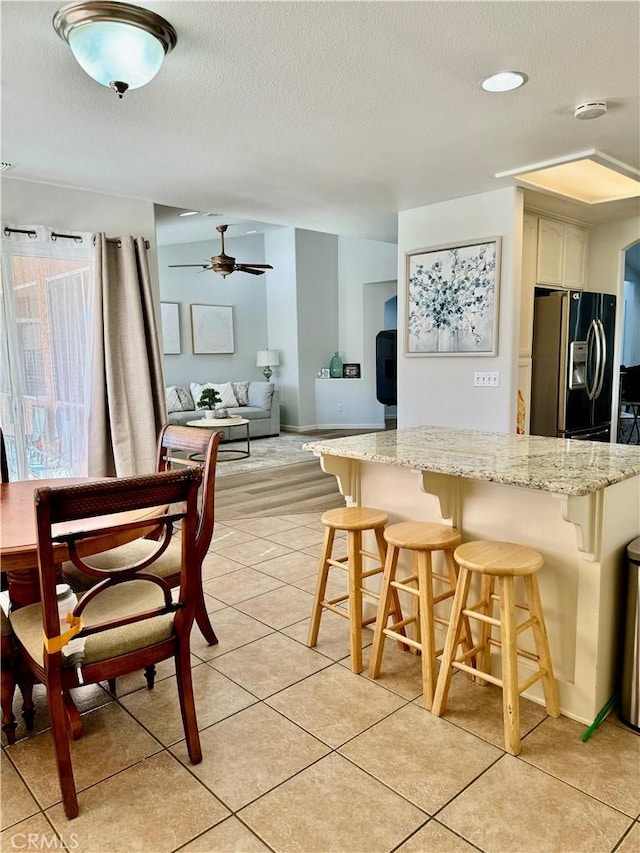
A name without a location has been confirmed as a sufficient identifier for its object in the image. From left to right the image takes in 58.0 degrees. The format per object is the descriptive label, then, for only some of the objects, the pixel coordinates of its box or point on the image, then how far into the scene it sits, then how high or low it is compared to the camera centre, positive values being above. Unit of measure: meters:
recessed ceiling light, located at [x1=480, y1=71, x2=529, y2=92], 2.34 +1.14
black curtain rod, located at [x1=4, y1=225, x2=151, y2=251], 3.65 +0.88
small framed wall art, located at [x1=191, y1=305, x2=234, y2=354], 8.91 +0.56
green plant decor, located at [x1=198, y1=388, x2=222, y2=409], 7.31 -0.44
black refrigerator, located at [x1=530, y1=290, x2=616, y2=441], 4.42 -0.04
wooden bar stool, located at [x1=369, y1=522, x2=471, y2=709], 2.11 -0.86
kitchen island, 1.89 -0.57
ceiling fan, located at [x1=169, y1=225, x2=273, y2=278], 6.27 +1.08
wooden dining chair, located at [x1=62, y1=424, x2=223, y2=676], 2.34 -0.79
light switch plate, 4.23 -0.14
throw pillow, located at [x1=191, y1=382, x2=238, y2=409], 8.56 -0.43
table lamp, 9.15 +0.08
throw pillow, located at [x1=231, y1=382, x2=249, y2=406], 8.84 -0.43
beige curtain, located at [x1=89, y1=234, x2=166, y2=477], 4.07 +0.00
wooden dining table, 1.76 -0.56
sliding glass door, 3.72 +0.10
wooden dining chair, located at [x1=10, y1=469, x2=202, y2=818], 1.50 -0.78
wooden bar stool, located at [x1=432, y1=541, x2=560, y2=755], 1.86 -0.89
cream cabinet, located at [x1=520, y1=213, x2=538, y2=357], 4.41 +0.60
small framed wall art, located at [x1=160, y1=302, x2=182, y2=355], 8.56 +0.56
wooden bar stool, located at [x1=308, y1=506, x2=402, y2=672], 2.36 -0.85
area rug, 6.57 -1.15
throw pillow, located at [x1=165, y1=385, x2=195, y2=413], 8.25 -0.50
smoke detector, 2.61 +1.12
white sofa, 8.33 -0.56
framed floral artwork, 4.14 +0.46
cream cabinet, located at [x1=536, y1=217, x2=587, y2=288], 4.63 +0.87
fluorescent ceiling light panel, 3.53 +1.26
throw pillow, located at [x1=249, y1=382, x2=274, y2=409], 8.63 -0.46
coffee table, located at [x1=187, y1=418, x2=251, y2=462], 7.07 -0.73
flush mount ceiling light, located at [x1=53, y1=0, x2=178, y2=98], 1.87 +1.09
